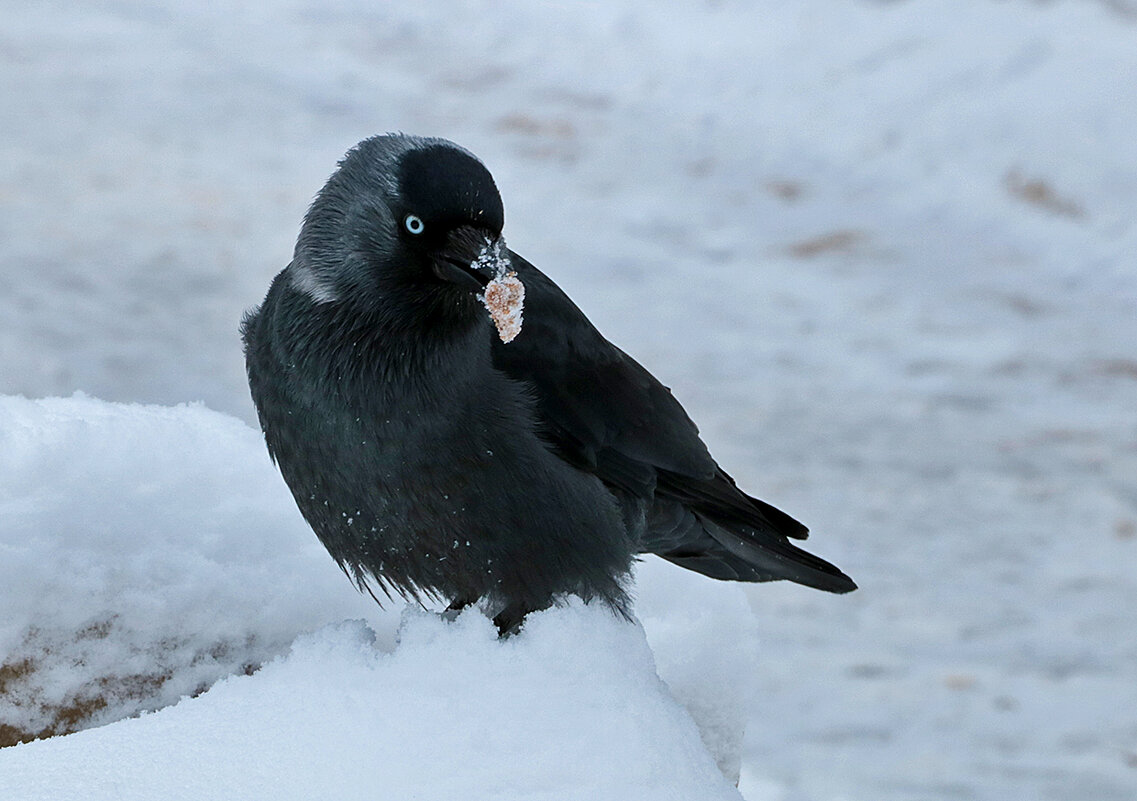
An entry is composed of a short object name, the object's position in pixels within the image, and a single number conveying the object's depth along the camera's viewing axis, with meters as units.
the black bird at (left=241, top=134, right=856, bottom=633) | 5.93
